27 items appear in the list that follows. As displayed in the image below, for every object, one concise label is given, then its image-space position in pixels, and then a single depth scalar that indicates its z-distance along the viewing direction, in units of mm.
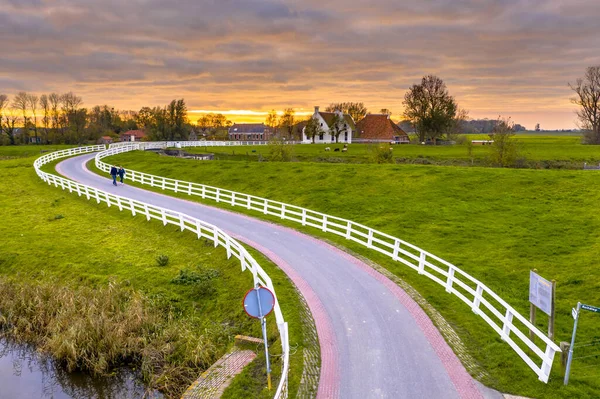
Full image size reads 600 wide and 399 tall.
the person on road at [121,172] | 39000
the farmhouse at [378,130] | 97812
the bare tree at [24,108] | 108506
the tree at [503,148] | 43406
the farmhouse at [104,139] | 114694
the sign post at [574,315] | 8602
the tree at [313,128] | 96625
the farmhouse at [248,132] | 145750
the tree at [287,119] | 131225
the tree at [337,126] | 97375
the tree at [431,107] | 86000
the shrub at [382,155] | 48656
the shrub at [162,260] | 19141
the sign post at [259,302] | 8938
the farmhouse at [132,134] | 126062
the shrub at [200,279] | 16469
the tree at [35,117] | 110925
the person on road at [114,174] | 38250
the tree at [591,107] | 80125
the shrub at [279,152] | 53094
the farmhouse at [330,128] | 98531
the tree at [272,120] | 138125
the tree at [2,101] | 105250
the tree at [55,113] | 118000
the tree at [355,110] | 126875
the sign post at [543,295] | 9974
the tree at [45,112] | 116931
